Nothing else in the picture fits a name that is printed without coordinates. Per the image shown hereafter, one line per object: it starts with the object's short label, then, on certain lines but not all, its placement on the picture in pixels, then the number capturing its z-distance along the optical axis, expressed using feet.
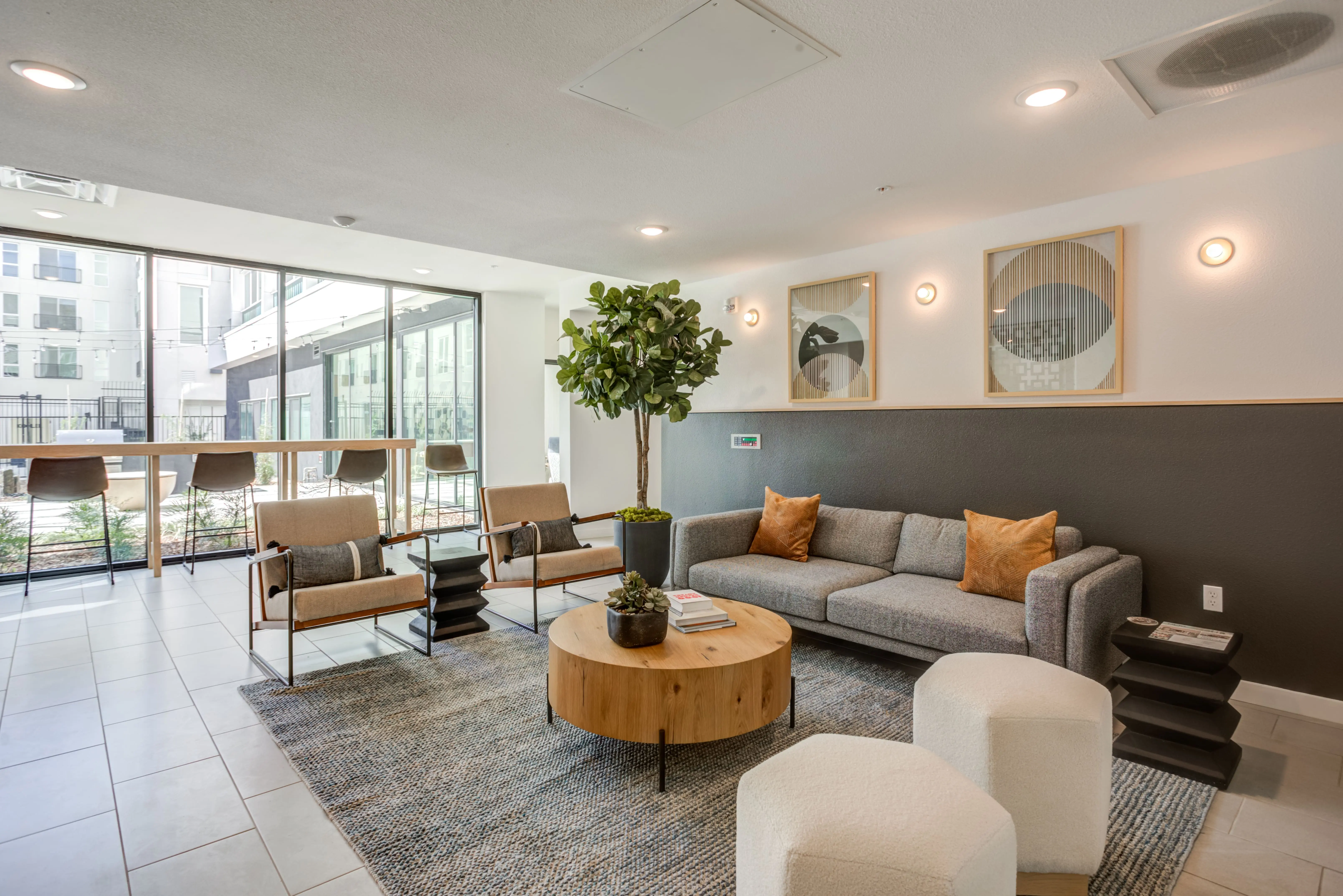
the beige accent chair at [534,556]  13.17
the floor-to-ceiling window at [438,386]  24.44
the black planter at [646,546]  15.14
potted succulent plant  8.56
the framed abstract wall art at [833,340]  14.84
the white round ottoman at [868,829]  4.16
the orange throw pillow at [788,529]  13.91
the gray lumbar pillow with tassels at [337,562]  11.23
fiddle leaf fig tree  14.85
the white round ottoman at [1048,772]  5.94
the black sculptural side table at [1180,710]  8.00
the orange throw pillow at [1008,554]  10.67
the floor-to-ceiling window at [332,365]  21.74
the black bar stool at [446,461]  23.49
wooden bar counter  15.46
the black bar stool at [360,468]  20.49
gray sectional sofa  9.13
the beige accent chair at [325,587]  10.49
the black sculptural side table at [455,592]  12.71
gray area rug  6.30
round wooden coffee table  7.81
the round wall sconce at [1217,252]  10.23
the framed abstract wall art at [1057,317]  11.42
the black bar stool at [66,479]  15.65
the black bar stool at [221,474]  17.72
